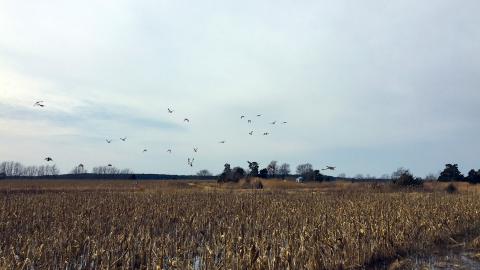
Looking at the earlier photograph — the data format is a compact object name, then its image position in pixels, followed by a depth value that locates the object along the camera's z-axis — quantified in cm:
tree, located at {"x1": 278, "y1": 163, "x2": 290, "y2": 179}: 15752
